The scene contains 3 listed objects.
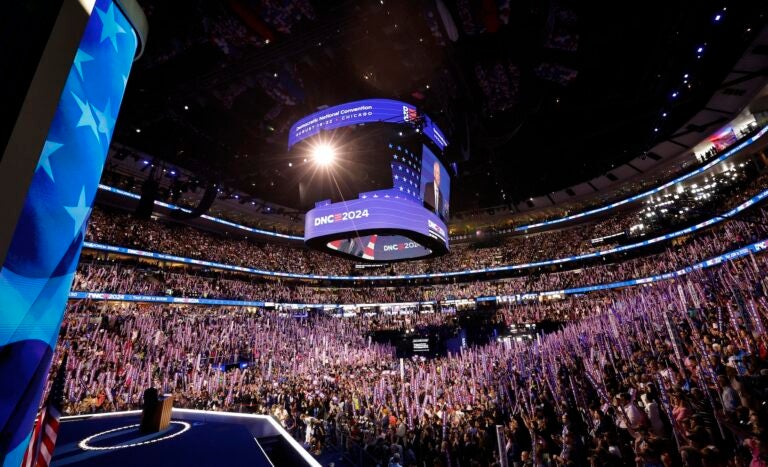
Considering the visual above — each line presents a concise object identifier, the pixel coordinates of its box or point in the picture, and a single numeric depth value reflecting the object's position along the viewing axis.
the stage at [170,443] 5.65
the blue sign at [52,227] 1.22
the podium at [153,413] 7.91
